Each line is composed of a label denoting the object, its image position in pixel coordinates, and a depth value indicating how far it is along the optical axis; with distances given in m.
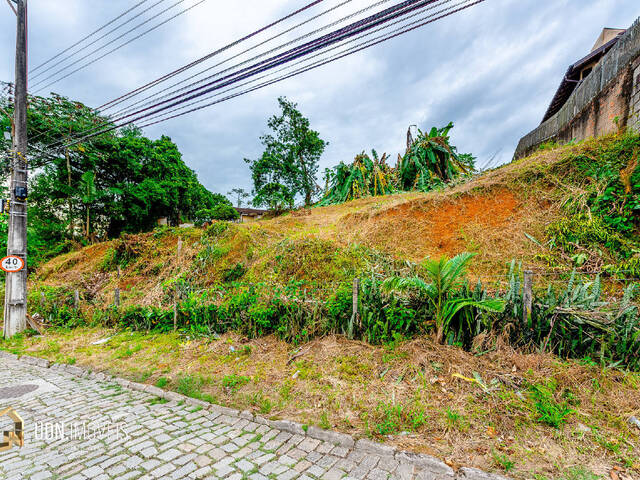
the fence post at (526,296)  3.69
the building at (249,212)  35.12
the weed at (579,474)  2.06
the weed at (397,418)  2.74
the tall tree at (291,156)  25.12
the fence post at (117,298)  7.74
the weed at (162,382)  4.05
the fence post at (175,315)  6.35
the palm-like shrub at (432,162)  12.50
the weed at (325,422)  2.85
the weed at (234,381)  3.85
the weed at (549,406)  2.65
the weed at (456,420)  2.69
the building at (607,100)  6.09
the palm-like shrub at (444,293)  3.84
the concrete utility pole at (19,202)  7.22
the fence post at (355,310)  4.63
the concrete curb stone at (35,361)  5.37
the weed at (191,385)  3.76
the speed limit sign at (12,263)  6.90
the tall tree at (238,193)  40.30
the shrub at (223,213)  15.71
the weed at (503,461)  2.20
